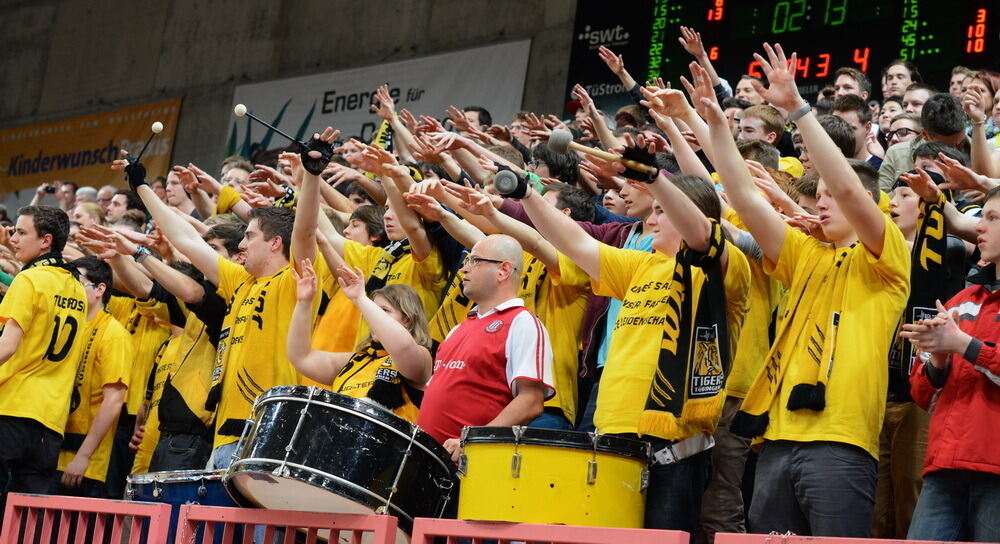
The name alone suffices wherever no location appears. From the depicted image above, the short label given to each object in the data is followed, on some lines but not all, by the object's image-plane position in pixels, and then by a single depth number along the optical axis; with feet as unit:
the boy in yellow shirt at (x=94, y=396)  43.47
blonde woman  31.73
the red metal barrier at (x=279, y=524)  25.21
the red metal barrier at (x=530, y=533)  21.90
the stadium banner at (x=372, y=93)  79.61
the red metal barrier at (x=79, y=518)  28.53
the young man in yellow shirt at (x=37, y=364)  39.65
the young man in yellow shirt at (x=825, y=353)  24.03
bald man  28.99
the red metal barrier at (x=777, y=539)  19.45
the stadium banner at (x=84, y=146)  100.58
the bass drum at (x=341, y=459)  25.91
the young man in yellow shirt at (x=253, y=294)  36.14
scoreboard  56.54
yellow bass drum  23.95
